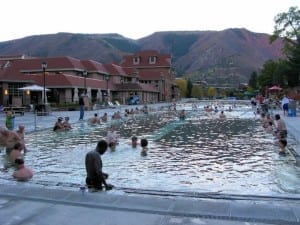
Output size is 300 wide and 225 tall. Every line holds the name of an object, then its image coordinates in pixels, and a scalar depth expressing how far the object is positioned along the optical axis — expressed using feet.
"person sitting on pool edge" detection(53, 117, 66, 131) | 59.09
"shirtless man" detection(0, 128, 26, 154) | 36.71
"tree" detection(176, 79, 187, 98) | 348.16
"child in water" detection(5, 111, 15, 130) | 51.88
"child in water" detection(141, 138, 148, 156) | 39.74
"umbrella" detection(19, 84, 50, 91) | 102.00
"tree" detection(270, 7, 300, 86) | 148.44
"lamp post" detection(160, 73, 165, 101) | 240.40
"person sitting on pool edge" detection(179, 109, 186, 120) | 87.01
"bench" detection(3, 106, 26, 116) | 91.63
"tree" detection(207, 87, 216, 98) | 415.05
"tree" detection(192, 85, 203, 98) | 380.57
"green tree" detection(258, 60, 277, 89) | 229.52
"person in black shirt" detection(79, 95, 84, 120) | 78.97
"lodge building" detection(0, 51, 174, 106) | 113.80
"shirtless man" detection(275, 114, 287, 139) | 41.63
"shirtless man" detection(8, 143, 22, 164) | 31.76
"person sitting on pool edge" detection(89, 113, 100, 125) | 72.65
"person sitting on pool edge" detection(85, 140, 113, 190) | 22.00
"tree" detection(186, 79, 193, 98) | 369.08
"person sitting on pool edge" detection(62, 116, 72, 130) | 60.59
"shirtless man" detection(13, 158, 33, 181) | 25.50
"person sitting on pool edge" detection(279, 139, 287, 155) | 36.76
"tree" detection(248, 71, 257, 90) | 354.41
